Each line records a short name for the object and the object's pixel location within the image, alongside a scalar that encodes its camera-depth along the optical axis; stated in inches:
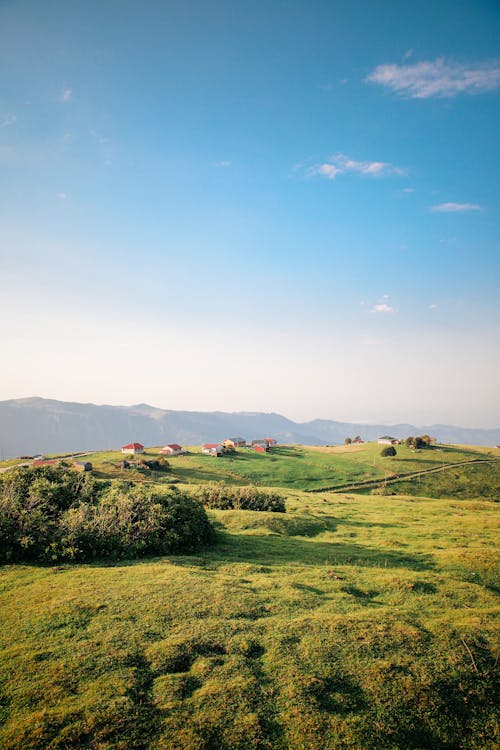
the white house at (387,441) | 5531.5
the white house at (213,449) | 4702.5
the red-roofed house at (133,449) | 4628.4
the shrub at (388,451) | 4480.8
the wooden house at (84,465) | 3437.5
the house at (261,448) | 5226.4
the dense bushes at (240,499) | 1531.7
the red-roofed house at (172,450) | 4813.0
